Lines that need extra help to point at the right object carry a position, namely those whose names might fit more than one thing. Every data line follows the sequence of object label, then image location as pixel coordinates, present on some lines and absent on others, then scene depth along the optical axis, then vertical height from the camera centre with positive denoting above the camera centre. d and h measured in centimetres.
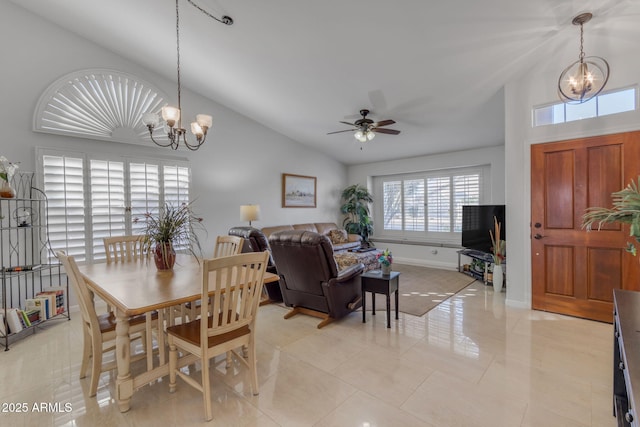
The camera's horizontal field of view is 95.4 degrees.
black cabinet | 100 -57
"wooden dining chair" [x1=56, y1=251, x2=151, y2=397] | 198 -83
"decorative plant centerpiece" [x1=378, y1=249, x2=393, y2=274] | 325 -55
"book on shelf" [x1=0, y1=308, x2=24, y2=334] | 300 -109
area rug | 392 -126
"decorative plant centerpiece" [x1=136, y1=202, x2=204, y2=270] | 247 -20
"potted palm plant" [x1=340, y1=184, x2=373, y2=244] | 741 +5
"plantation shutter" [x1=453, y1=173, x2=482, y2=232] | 616 +39
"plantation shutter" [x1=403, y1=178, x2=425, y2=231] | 706 +17
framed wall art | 654 +51
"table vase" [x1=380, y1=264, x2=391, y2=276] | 328 -65
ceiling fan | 421 +123
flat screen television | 481 -24
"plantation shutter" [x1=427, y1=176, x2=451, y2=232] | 661 +18
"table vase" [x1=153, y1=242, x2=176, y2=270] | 248 -36
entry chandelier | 308 +143
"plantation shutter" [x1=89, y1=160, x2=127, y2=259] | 412 +19
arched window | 381 +155
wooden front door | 316 -24
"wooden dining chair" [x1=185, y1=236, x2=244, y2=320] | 267 -37
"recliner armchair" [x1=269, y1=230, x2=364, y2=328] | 310 -74
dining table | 173 -51
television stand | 489 -101
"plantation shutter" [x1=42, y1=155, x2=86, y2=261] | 379 +17
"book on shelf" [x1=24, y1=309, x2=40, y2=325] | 324 -112
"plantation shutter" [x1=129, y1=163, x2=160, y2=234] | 445 +38
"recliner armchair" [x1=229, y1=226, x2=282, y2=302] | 380 -41
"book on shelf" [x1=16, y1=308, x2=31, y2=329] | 313 -111
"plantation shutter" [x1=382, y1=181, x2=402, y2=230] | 746 +19
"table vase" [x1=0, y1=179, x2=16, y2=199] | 302 +27
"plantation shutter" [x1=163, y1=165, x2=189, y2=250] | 478 +49
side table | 320 -82
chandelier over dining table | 283 +96
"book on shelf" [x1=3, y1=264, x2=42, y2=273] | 320 -59
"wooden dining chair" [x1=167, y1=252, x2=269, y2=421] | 181 -75
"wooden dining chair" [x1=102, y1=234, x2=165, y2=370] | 305 -38
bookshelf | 340 -53
